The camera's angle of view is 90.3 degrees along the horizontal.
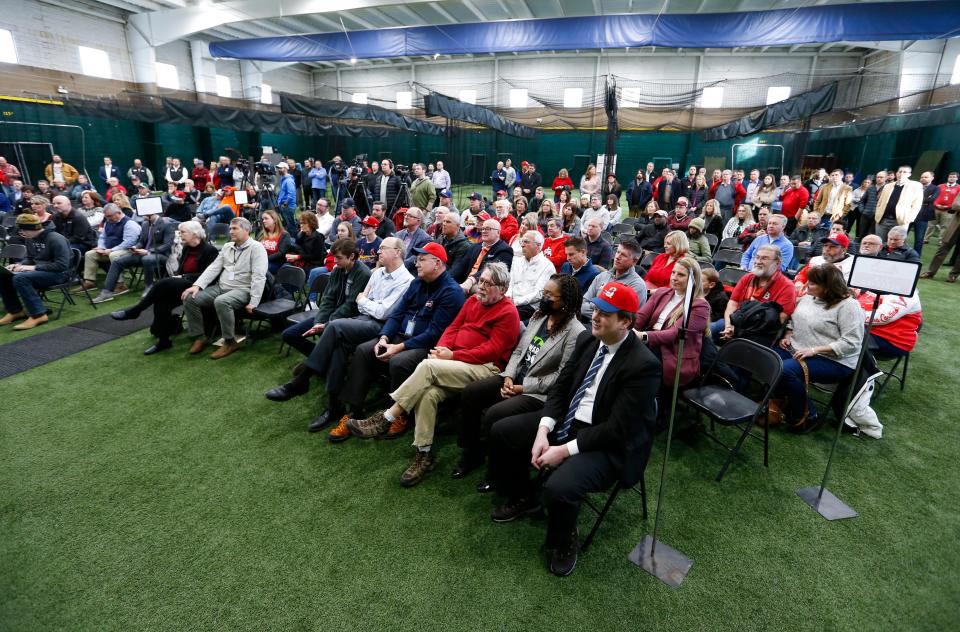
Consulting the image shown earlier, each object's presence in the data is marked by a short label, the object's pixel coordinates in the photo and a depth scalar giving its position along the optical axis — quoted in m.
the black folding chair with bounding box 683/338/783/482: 2.98
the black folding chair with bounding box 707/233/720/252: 7.32
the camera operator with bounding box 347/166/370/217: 10.81
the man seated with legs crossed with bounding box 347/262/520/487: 3.10
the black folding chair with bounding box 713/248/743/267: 6.48
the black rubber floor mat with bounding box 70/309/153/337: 5.43
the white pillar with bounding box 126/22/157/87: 17.55
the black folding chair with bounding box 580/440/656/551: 2.40
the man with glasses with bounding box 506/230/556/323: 4.64
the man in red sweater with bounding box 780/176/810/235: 8.43
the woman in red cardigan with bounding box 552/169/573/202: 11.09
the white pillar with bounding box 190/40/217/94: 19.55
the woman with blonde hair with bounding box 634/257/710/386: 3.25
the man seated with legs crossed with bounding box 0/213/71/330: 5.43
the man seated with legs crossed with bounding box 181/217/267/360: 4.74
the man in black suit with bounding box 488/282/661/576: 2.24
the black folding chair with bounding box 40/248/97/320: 5.75
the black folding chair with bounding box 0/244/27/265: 5.66
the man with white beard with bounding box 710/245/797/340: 3.82
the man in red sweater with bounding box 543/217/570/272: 5.75
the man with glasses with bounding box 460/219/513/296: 5.13
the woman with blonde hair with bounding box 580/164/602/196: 11.11
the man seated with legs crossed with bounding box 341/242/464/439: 3.50
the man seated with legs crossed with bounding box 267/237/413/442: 3.63
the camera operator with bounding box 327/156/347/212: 12.08
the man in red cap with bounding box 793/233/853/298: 4.63
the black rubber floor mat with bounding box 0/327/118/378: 4.56
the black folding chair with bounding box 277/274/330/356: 4.55
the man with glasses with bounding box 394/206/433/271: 6.02
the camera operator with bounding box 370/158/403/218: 9.85
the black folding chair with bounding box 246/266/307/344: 4.79
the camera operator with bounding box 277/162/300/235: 10.19
